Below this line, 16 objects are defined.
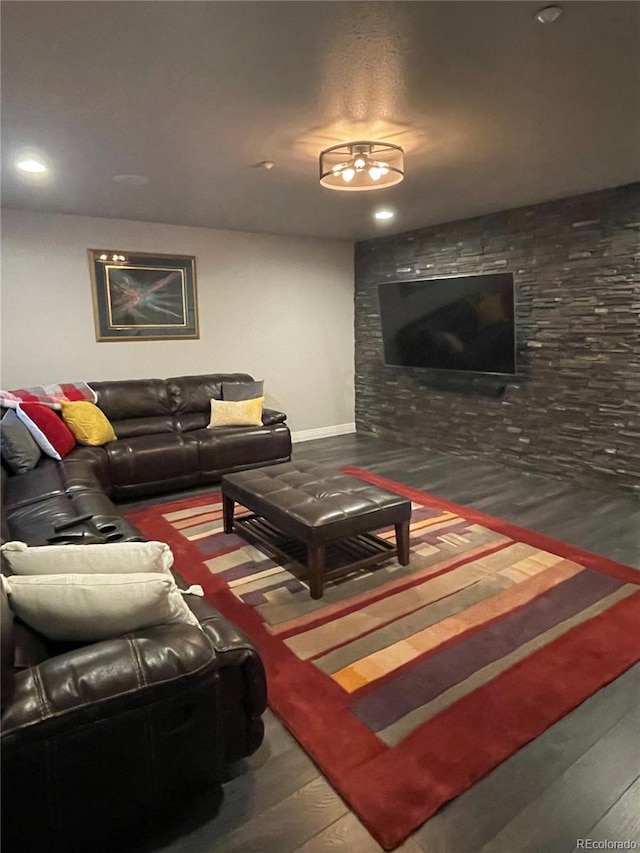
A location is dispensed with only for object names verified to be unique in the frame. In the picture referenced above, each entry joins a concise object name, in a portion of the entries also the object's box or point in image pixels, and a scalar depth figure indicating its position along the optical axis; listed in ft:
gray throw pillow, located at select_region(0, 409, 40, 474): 11.62
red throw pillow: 12.49
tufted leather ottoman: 8.92
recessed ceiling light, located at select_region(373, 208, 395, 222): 15.53
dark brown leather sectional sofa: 3.98
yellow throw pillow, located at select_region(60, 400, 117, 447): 13.75
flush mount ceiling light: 9.48
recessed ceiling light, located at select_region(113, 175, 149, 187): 11.44
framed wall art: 16.35
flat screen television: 15.29
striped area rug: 5.78
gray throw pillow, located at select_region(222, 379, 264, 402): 17.19
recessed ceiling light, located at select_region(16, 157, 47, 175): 10.25
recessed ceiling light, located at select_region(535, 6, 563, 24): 5.49
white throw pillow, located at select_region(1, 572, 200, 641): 4.71
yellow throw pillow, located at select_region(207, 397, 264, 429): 16.34
